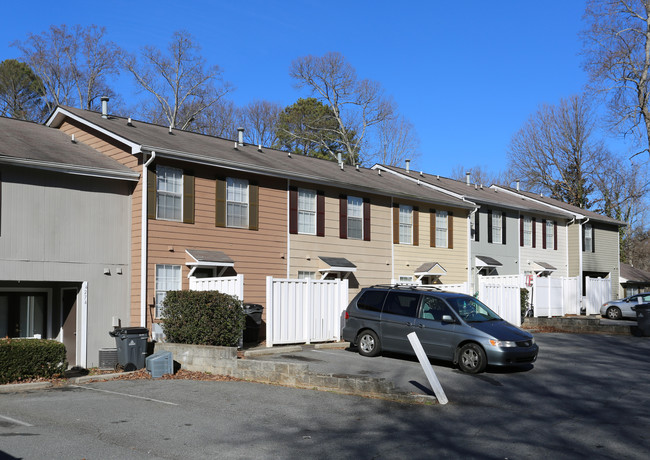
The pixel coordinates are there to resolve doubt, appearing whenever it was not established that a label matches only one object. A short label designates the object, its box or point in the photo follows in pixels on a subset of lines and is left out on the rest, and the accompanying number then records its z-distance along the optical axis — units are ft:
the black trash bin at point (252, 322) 61.72
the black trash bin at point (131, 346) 51.29
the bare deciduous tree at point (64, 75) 121.90
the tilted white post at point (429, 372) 35.99
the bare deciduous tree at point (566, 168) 170.50
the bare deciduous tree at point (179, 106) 130.52
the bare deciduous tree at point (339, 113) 150.00
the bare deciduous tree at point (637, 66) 110.93
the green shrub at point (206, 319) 51.11
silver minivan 46.21
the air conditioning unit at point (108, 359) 53.26
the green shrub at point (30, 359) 44.27
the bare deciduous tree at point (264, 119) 164.96
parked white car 106.75
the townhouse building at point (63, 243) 53.47
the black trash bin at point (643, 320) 69.87
